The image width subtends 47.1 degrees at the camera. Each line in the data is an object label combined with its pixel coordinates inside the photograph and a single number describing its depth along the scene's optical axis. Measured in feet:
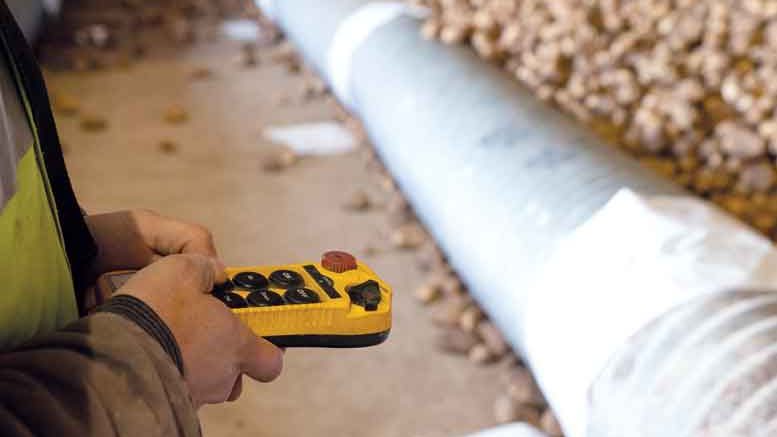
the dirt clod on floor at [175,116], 7.44
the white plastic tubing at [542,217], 3.42
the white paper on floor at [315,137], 7.18
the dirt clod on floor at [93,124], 7.23
